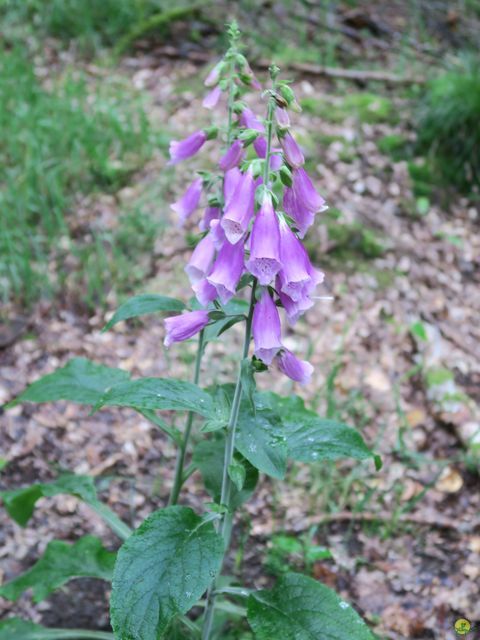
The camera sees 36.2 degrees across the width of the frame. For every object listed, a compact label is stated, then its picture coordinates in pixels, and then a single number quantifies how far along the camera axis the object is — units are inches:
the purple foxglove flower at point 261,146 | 19.9
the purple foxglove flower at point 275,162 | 19.8
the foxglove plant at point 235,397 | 16.8
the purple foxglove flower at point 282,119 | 17.3
